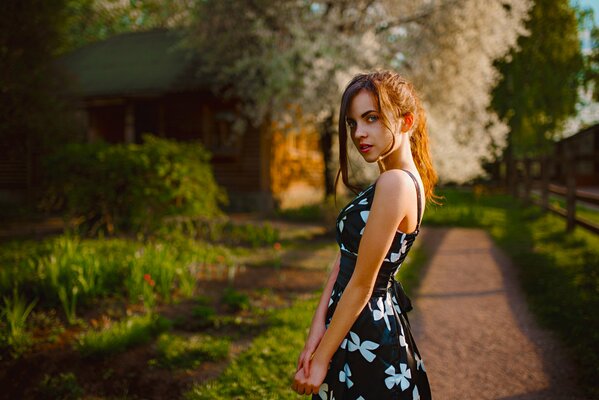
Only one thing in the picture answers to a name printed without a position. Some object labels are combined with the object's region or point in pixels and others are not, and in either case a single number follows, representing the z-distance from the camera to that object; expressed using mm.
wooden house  14156
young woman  1412
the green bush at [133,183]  6629
